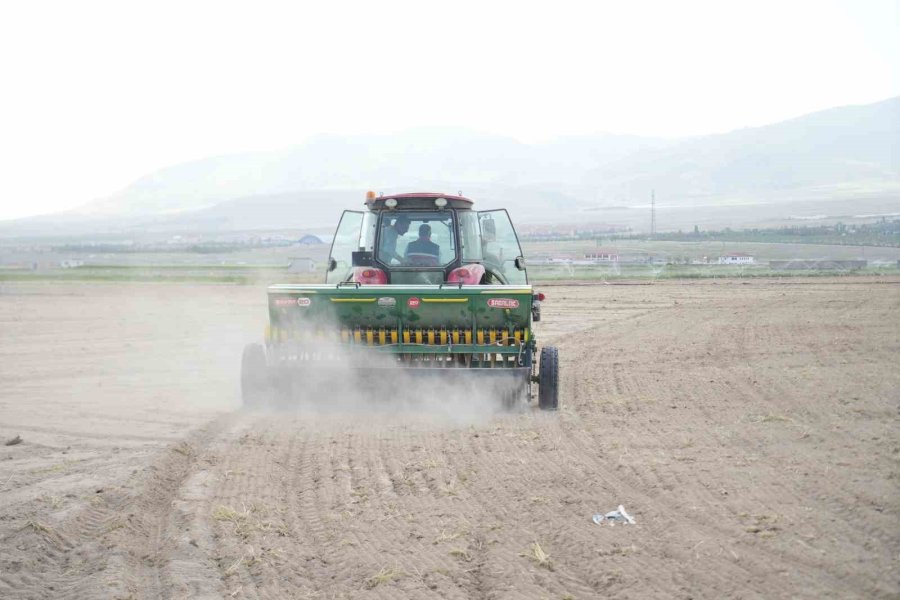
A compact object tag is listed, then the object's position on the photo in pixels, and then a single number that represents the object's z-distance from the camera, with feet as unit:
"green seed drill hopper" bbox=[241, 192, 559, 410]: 34.12
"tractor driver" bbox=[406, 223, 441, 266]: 39.09
